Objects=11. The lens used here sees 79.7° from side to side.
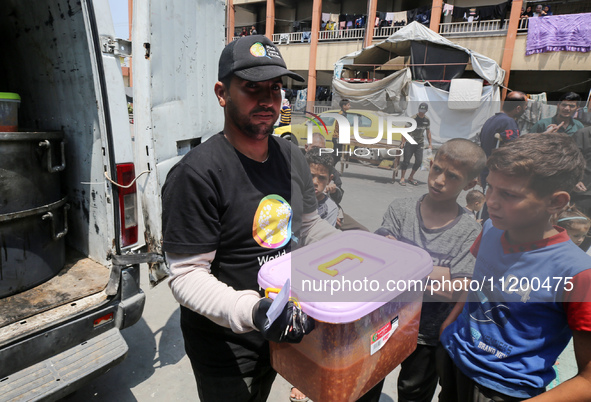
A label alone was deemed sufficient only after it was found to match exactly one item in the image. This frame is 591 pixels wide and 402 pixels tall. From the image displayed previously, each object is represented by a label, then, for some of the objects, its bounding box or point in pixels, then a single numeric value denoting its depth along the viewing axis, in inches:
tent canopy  448.5
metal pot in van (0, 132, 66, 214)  74.7
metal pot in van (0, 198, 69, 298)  78.8
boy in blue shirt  34.1
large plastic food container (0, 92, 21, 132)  77.1
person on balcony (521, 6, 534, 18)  602.7
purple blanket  502.0
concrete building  580.1
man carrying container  46.7
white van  73.9
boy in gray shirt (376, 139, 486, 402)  37.7
